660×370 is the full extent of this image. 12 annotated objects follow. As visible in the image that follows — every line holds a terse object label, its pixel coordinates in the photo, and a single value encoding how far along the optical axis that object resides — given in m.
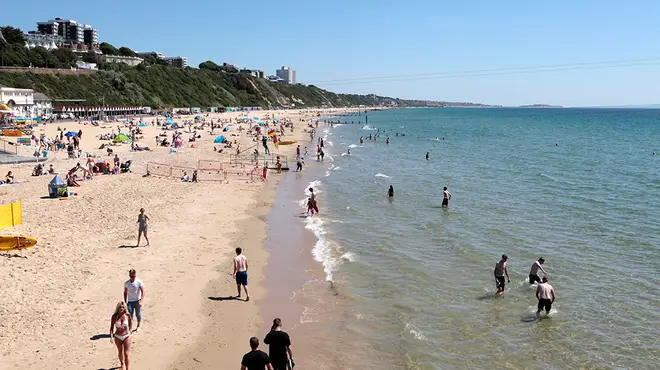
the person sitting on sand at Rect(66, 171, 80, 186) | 24.94
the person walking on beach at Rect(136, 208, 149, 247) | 15.89
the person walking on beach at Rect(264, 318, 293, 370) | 7.87
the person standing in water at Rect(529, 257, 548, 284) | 14.30
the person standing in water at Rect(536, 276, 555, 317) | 12.40
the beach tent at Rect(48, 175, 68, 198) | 21.95
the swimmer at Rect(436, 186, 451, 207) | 25.18
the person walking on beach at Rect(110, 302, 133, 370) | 8.53
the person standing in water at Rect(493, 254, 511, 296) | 13.82
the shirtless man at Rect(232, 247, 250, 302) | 12.55
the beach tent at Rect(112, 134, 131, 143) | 44.12
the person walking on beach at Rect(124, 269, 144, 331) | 10.23
